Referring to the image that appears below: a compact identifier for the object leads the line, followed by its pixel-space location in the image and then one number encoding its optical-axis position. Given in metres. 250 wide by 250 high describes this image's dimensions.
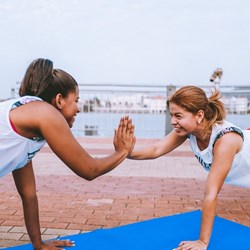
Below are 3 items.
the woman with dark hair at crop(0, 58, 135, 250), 2.19
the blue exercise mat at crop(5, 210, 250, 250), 2.84
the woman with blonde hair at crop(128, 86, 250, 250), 2.69
